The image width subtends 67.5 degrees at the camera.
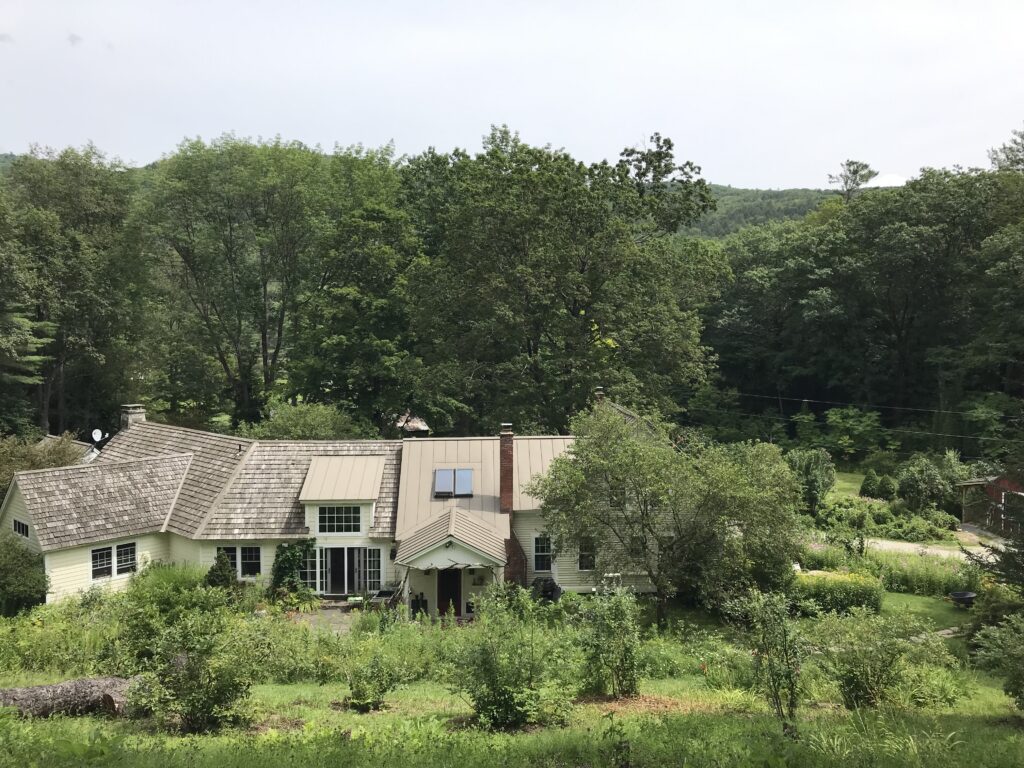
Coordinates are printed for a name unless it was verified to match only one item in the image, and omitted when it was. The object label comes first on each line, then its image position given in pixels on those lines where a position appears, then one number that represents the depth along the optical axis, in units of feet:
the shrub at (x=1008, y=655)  41.24
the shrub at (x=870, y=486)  128.88
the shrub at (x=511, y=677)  39.52
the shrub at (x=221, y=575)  79.97
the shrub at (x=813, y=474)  115.85
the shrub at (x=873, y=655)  43.29
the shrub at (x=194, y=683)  38.40
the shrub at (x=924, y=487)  119.96
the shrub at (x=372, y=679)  43.91
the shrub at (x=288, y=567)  82.89
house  80.23
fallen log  41.22
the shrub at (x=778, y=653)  40.24
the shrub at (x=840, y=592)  77.15
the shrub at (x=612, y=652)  46.57
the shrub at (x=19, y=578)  74.54
